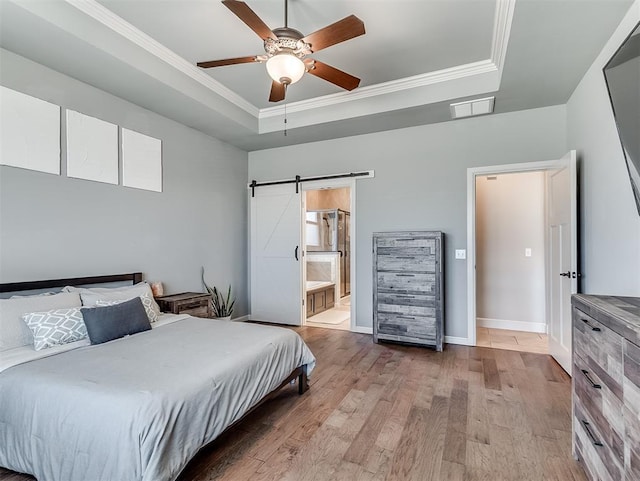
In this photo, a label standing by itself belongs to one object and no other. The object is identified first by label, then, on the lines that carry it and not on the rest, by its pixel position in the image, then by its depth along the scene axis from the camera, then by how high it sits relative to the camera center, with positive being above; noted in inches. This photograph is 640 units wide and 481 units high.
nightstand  137.7 -26.1
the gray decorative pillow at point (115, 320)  92.4 -22.5
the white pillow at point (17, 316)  85.6 -19.1
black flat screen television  69.4 +31.8
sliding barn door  198.2 -7.8
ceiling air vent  137.9 +57.1
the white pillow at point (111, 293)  106.6 -17.0
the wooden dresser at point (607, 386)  47.0 -24.3
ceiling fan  77.9 +50.5
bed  56.5 -30.5
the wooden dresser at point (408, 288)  149.0 -21.4
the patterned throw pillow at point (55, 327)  86.6 -22.3
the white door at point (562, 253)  115.7 -4.7
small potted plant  176.9 -33.7
